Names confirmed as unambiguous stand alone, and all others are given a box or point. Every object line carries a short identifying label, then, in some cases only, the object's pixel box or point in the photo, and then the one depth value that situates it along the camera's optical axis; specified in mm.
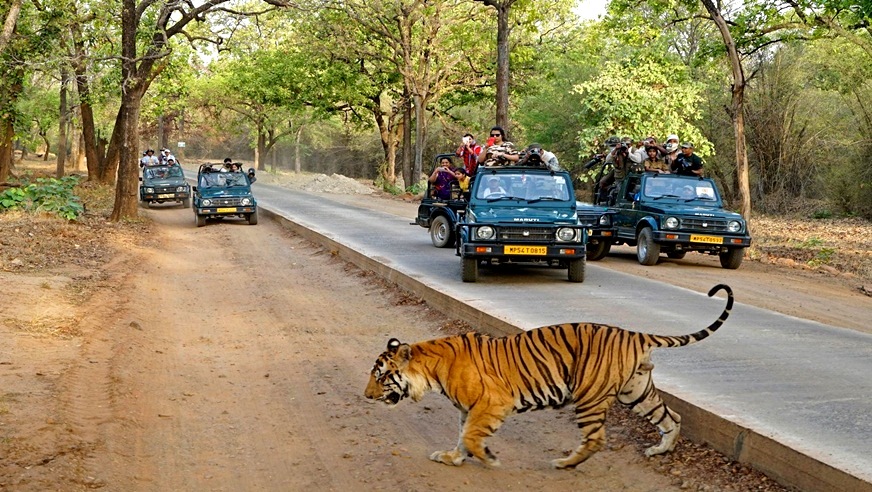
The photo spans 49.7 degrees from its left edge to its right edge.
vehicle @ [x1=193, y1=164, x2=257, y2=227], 27578
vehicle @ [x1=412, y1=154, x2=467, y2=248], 18172
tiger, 5879
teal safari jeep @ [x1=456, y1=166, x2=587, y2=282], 13398
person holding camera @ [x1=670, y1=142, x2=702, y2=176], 18320
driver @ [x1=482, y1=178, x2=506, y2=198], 14422
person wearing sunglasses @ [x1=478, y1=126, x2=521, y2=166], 15641
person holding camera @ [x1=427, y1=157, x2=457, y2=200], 18547
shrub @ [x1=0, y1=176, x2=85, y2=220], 23891
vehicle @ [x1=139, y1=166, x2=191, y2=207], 34500
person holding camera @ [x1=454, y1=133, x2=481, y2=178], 17453
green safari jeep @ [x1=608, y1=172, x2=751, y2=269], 16594
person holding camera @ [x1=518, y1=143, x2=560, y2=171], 15055
